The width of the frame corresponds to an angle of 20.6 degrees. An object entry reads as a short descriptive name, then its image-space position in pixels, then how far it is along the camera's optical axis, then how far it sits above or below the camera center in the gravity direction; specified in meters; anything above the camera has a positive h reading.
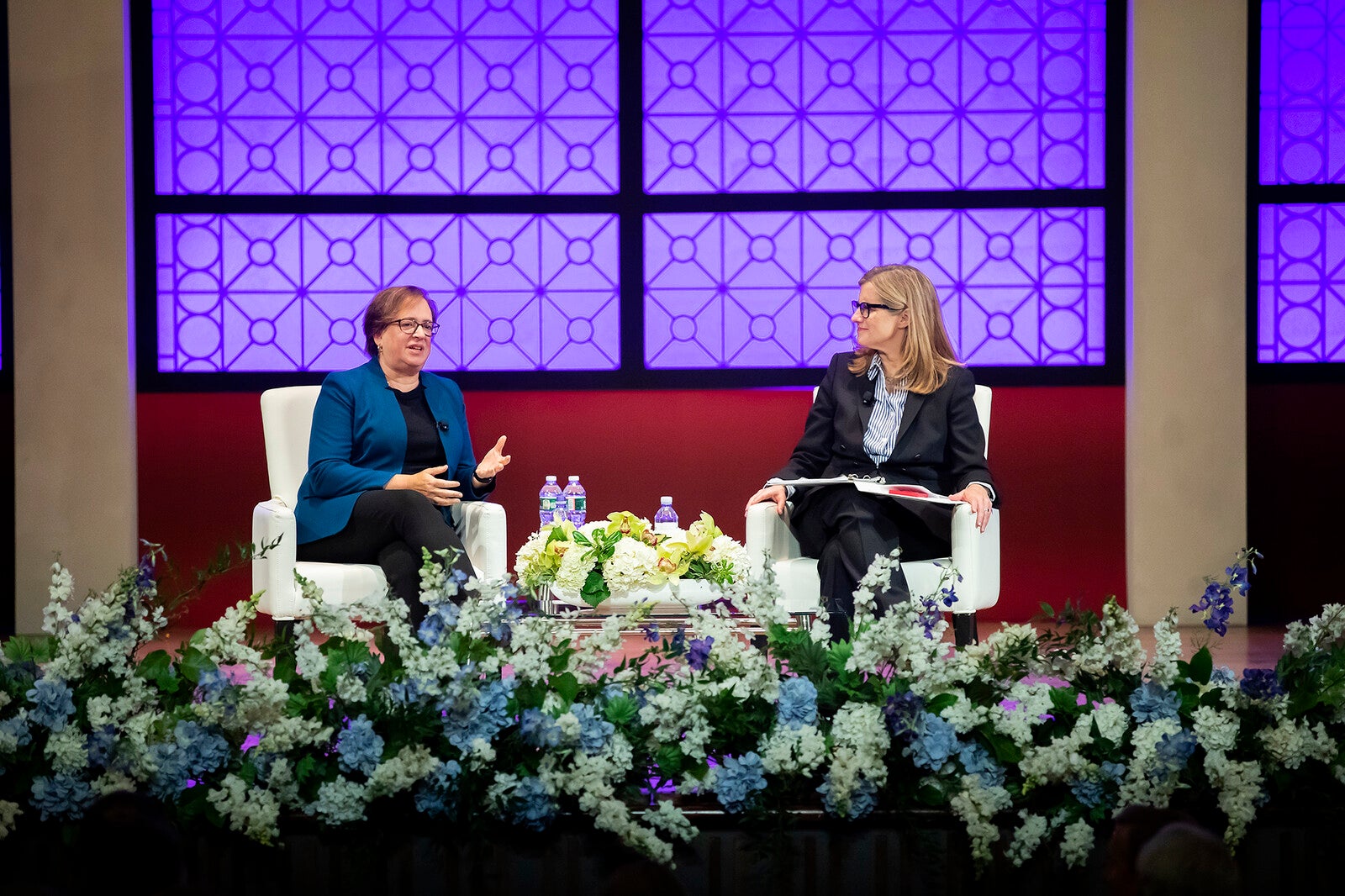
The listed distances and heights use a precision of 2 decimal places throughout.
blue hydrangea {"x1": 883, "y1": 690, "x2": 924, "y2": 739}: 7.90 -0.52
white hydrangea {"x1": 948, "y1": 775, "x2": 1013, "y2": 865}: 7.67 -0.63
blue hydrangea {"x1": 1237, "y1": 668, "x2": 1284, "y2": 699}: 8.19 -0.50
